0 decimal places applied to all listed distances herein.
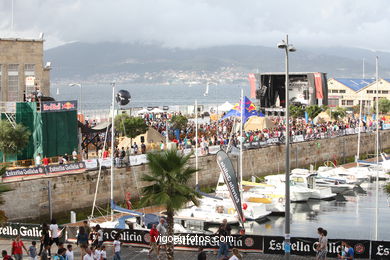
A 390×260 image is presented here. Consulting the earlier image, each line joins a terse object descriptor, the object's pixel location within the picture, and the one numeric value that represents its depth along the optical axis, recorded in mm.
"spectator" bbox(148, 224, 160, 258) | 25081
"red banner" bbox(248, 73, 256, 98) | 104875
